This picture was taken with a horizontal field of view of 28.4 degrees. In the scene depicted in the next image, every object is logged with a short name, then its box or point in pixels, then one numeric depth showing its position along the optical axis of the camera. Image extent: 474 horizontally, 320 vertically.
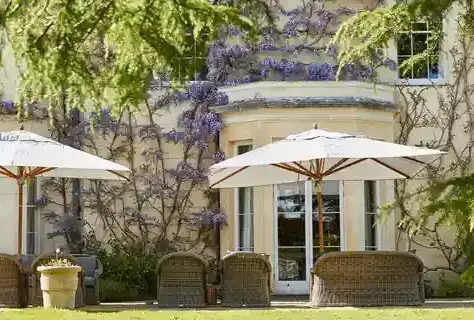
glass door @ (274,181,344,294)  17.38
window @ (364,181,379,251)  17.98
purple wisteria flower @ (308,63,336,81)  18.45
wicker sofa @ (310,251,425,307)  12.52
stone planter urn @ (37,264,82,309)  12.51
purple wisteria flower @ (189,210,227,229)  18.09
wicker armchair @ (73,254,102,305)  14.48
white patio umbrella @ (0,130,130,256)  12.77
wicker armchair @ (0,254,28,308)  12.79
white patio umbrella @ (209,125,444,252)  12.66
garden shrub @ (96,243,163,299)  17.20
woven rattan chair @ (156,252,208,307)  13.22
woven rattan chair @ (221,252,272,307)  13.20
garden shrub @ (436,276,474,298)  17.84
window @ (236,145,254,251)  17.92
